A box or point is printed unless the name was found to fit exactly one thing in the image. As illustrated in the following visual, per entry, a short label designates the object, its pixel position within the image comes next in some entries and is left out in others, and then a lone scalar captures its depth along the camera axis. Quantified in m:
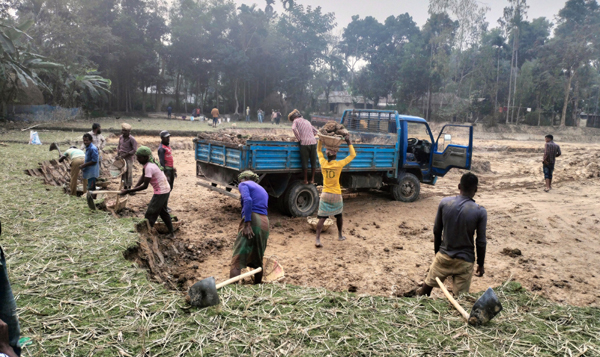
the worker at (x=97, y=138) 8.61
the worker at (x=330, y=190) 6.50
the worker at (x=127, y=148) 8.40
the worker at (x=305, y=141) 8.00
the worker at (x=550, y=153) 11.55
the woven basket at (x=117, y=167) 9.60
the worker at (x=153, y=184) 5.64
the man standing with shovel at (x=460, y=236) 3.72
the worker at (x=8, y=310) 1.92
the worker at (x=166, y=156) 7.62
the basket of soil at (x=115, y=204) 6.31
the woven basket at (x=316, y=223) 7.36
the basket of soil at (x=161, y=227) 6.45
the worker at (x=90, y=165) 7.41
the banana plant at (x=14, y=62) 17.52
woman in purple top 4.41
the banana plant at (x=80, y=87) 25.90
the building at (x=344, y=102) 49.84
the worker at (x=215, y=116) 28.27
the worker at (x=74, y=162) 7.65
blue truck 7.80
